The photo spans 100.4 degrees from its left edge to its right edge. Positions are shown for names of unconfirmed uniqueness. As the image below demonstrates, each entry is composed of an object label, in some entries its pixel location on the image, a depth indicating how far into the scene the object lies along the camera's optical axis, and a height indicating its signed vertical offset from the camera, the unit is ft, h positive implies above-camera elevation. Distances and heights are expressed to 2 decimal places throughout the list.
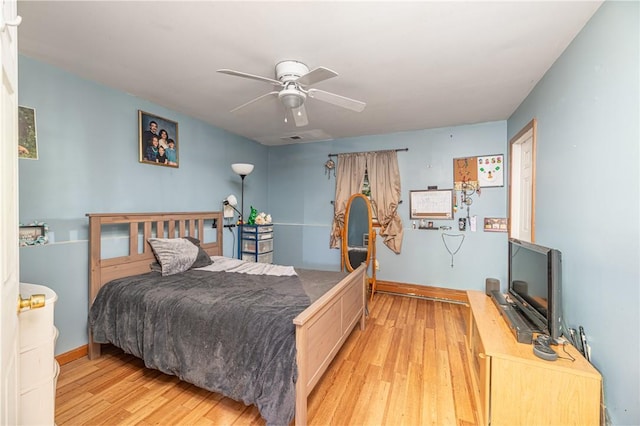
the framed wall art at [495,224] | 11.40 -0.58
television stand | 4.20 -2.94
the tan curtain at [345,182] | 13.76 +1.45
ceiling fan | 6.35 +2.88
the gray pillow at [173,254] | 8.41 -1.48
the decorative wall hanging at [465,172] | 11.80 +1.72
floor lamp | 11.69 +1.81
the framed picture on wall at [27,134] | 6.46 +1.83
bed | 4.99 -2.27
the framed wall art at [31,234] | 6.46 -0.64
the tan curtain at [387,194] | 13.01 +0.79
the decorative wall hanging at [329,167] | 14.56 +2.36
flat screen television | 4.96 -1.61
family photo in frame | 9.11 +2.49
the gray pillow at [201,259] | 9.26 -1.77
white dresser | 3.20 -1.95
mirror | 12.66 -1.08
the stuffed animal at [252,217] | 13.53 -0.42
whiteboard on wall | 12.28 +0.30
